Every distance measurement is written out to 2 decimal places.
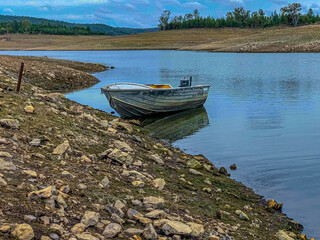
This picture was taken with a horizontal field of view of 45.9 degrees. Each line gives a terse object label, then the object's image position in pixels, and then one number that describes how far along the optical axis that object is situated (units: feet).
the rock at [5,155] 27.35
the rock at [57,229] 20.04
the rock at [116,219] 22.87
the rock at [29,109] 40.77
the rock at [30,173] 25.57
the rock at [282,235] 27.44
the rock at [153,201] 26.30
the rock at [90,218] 21.65
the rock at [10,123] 33.65
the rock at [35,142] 31.91
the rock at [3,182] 23.27
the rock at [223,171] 44.22
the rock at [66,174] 27.19
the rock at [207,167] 43.56
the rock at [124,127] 51.46
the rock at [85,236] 20.01
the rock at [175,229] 22.53
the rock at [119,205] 24.59
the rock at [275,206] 34.68
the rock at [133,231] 21.81
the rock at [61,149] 31.59
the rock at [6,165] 25.63
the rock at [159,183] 30.76
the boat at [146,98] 74.08
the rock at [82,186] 25.94
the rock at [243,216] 29.76
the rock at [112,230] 21.08
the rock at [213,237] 23.49
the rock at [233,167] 46.52
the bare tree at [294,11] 628.28
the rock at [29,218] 20.35
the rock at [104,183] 27.63
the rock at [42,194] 22.68
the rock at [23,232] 18.58
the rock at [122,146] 39.60
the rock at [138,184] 29.86
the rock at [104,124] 49.07
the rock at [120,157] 34.40
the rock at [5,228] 18.64
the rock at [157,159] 39.50
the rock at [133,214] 23.80
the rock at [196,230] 23.02
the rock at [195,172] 39.54
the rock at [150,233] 21.72
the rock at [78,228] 20.57
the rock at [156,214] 24.23
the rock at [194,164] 42.11
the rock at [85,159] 31.99
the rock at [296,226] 30.96
